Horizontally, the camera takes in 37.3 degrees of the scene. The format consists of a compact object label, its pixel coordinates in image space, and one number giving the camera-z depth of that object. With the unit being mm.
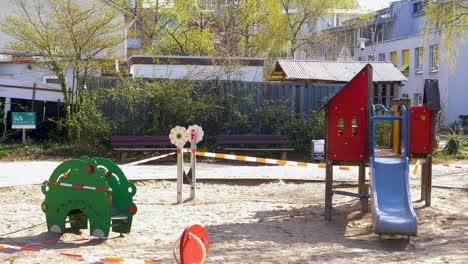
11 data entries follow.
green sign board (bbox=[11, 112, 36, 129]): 21234
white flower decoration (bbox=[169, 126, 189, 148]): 12141
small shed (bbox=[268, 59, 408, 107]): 25734
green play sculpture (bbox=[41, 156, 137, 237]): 8555
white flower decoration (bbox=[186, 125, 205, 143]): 12547
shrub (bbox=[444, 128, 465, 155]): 22109
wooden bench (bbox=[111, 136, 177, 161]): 20641
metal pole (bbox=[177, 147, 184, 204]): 12070
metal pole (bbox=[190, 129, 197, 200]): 12505
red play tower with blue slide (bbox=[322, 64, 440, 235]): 9852
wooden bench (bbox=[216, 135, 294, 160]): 21172
